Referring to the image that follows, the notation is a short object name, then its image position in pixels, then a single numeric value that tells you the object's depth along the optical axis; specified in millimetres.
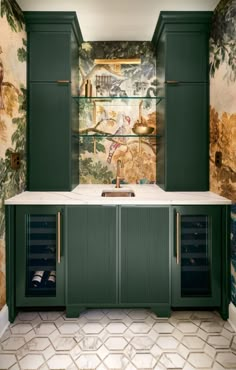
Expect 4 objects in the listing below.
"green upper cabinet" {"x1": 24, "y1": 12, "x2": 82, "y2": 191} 2771
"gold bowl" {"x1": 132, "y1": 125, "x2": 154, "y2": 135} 3151
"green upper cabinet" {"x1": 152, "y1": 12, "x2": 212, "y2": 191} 2787
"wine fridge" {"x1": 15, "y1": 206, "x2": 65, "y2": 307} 2457
